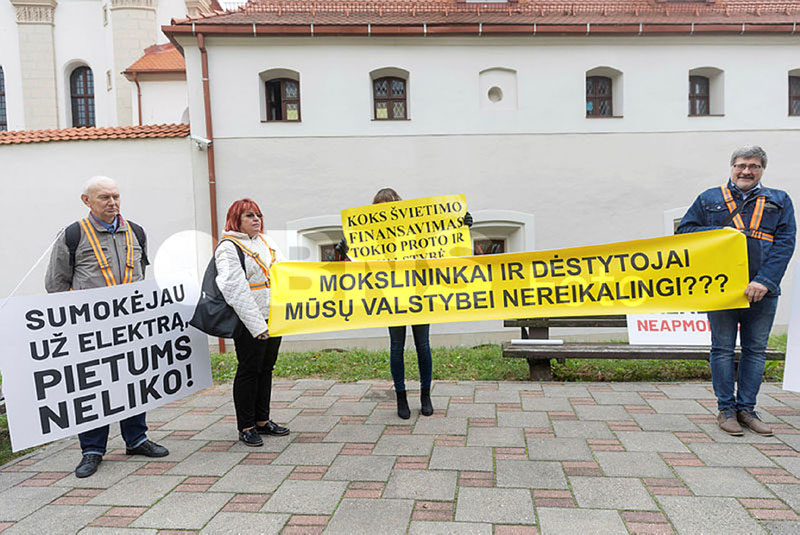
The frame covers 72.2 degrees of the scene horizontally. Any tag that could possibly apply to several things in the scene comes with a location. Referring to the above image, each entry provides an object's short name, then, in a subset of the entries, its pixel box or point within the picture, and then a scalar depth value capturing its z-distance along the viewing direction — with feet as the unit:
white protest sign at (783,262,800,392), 14.32
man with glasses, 12.98
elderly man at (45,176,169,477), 12.31
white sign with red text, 19.85
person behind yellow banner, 15.24
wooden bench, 18.21
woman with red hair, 12.95
